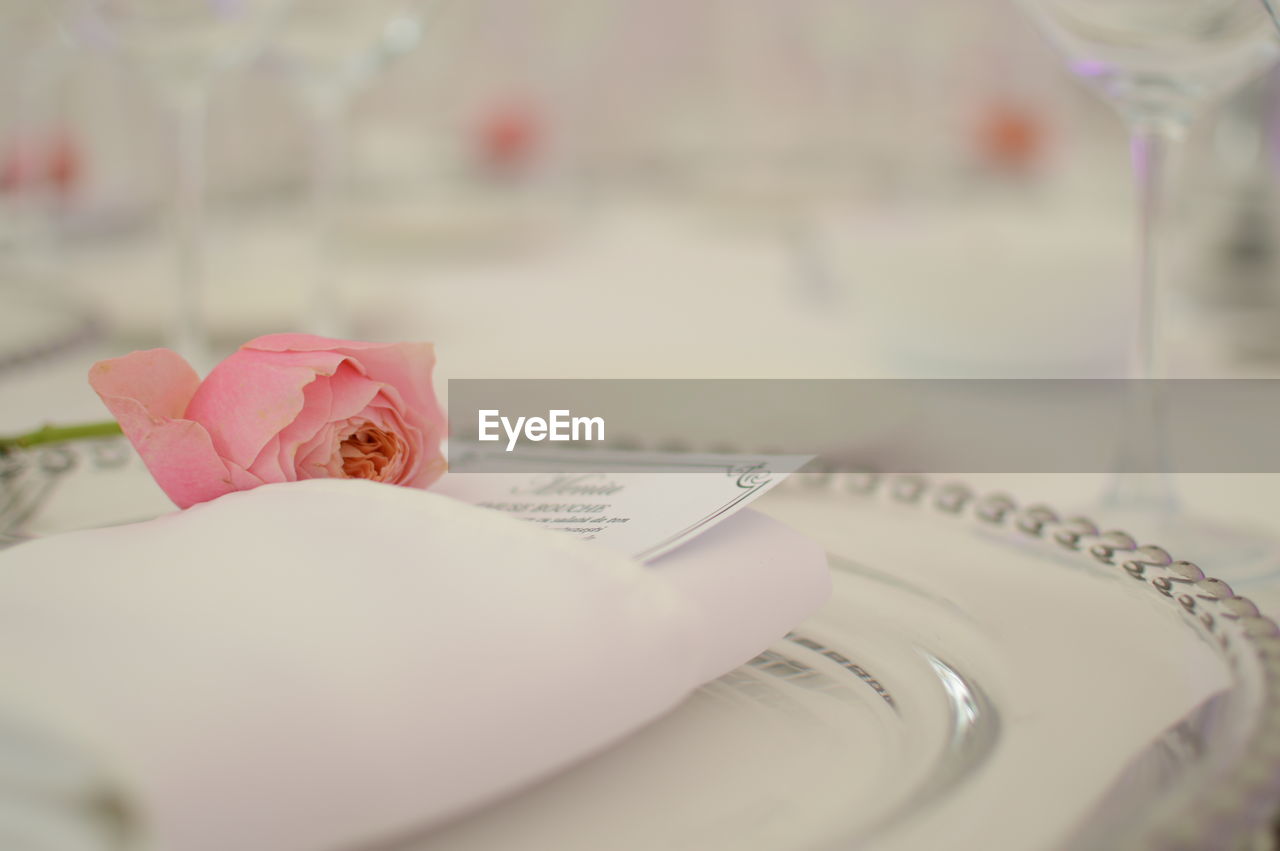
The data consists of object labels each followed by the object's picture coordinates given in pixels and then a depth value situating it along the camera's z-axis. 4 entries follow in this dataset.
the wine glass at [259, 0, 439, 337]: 0.61
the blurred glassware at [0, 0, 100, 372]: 0.52
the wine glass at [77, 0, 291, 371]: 0.54
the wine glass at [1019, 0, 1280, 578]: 0.36
